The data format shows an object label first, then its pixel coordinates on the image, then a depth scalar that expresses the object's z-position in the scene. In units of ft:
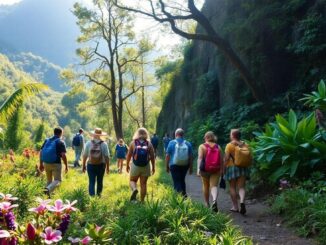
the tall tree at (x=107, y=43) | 105.29
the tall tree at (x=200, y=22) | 51.47
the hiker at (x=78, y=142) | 60.43
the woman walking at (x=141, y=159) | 27.35
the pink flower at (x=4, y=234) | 8.43
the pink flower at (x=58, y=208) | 10.21
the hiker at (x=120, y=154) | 55.62
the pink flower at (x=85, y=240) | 9.60
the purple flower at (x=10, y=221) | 9.65
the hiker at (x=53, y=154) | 29.94
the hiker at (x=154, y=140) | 78.93
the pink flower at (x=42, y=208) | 10.05
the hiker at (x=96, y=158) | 29.63
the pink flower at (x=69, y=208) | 10.38
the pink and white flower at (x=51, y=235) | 9.26
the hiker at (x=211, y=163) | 26.96
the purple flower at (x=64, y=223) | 10.23
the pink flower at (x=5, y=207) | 9.53
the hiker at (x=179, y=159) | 28.67
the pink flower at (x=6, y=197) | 10.10
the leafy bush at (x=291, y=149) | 29.07
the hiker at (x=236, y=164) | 27.35
